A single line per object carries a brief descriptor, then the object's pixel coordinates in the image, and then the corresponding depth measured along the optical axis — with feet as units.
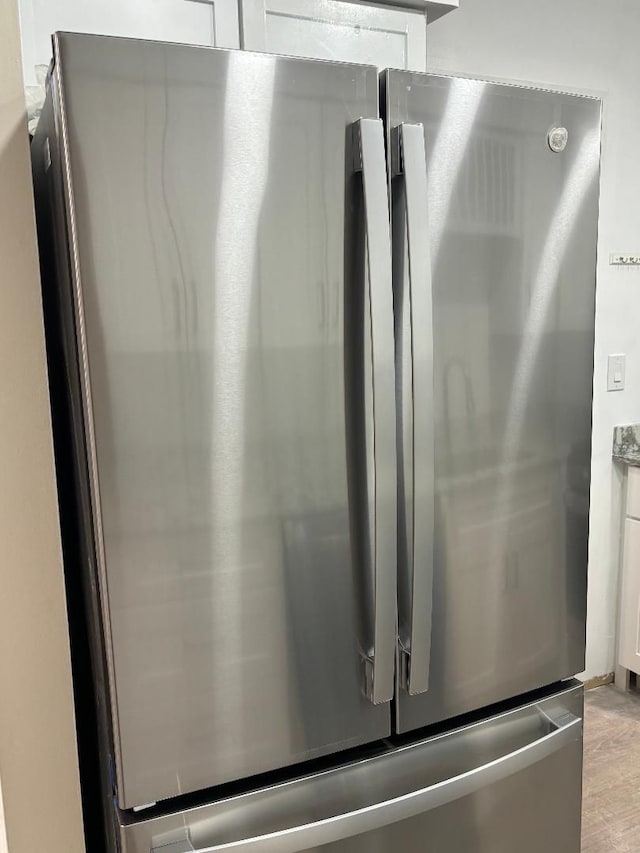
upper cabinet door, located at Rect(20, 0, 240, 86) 4.45
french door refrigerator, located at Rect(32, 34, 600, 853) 3.20
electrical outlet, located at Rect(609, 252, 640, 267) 8.53
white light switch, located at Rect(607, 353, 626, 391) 8.74
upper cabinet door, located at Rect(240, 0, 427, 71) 5.06
